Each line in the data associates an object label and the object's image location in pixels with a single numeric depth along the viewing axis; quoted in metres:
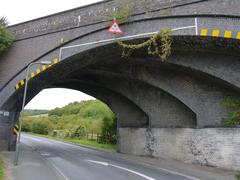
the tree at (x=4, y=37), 16.44
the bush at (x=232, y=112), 12.69
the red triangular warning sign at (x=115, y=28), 12.34
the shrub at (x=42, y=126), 60.04
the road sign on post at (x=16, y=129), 12.81
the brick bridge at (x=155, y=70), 11.20
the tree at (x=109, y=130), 28.15
